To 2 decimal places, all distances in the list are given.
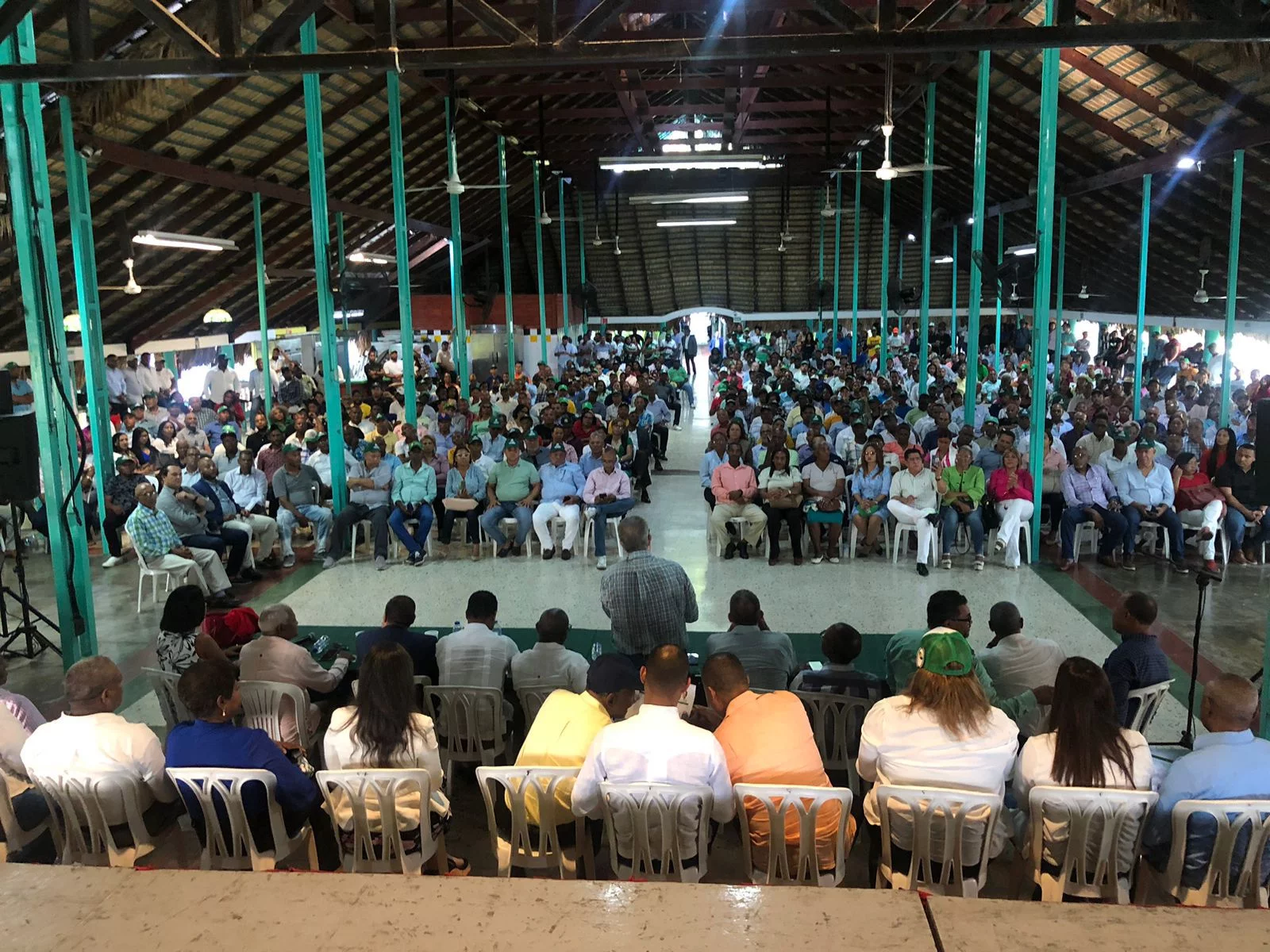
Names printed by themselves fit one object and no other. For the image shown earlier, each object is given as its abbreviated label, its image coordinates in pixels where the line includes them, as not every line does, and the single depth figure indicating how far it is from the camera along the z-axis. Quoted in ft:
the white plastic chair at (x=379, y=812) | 9.45
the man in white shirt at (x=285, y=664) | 13.01
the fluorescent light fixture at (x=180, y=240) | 35.58
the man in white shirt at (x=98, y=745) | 9.82
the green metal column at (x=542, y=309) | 61.08
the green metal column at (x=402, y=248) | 33.12
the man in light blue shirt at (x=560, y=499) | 26.14
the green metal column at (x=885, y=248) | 52.95
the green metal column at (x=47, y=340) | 16.06
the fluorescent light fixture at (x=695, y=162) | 33.45
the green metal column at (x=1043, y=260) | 23.95
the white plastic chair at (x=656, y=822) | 9.04
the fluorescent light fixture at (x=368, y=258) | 52.49
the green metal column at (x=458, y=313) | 45.39
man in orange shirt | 9.46
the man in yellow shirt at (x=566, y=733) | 9.92
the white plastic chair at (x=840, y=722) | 12.09
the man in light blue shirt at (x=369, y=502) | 26.03
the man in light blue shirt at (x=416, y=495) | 26.05
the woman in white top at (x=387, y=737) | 9.82
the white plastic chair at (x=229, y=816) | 9.53
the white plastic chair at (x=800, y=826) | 8.99
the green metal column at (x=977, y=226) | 30.83
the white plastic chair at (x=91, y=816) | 9.80
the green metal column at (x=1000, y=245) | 56.85
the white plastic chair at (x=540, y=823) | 9.56
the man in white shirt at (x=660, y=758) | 9.21
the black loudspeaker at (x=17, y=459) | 15.14
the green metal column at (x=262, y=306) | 45.09
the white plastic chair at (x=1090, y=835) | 8.87
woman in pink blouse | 24.62
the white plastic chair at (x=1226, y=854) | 8.57
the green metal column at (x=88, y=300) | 24.99
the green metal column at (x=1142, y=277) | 39.96
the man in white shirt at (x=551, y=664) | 13.07
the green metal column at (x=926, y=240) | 39.58
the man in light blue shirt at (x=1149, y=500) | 24.30
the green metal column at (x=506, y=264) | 52.75
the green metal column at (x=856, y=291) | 60.14
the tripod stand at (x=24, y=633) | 18.22
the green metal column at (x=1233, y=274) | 33.12
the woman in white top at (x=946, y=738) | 9.29
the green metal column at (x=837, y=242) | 63.15
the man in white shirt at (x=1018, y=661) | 12.99
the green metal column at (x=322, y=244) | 26.86
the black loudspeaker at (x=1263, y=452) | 13.25
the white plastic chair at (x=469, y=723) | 12.35
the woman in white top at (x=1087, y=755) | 9.12
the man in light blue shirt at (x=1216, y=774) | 8.84
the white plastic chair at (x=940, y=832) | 8.86
